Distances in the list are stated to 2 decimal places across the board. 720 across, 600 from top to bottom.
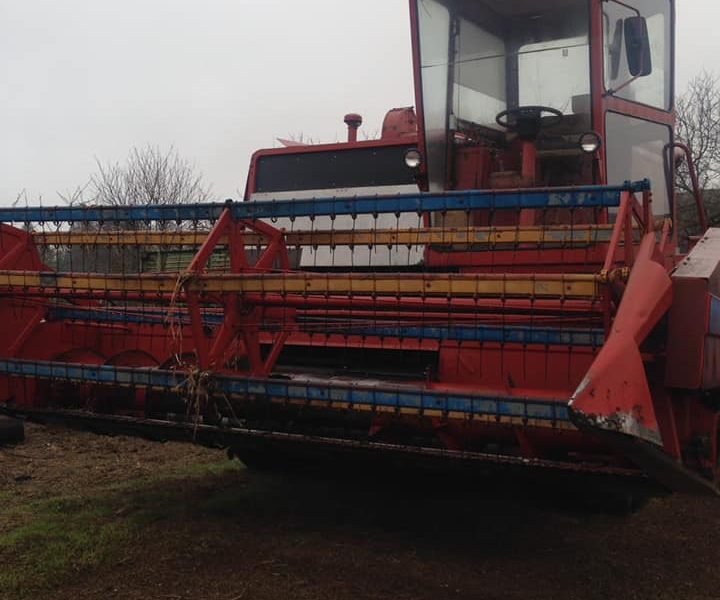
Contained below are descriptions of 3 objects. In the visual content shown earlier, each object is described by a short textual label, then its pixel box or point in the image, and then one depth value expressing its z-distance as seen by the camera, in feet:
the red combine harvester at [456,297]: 9.95
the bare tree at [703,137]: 51.13
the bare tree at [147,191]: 57.47
